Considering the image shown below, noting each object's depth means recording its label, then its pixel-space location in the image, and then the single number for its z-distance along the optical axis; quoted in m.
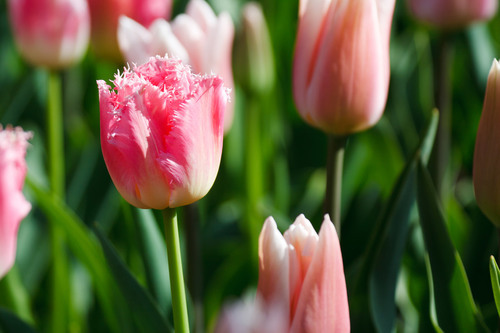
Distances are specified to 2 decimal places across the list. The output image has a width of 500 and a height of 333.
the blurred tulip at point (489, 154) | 1.06
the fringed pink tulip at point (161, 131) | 1.01
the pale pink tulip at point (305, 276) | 1.00
